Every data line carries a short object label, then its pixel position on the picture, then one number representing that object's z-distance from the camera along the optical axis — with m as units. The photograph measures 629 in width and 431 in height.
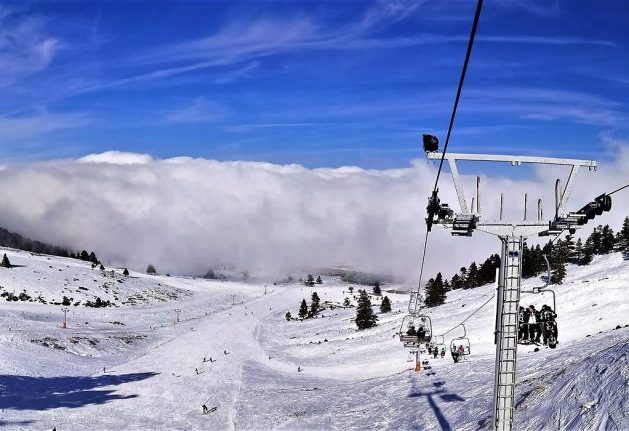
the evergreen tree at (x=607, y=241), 108.50
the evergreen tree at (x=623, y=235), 102.88
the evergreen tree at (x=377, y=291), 191.49
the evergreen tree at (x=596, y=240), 112.38
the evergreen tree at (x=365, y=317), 81.62
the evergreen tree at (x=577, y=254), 107.72
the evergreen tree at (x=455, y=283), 136.10
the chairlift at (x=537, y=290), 15.53
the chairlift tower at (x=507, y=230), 14.90
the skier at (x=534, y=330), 16.70
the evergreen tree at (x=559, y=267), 78.62
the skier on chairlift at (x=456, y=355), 38.67
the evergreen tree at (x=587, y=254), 98.69
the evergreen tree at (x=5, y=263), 133.00
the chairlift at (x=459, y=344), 34.56
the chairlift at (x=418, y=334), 34.38
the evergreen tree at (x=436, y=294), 95.38
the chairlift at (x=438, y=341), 52.81
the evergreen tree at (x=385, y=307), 114.25
